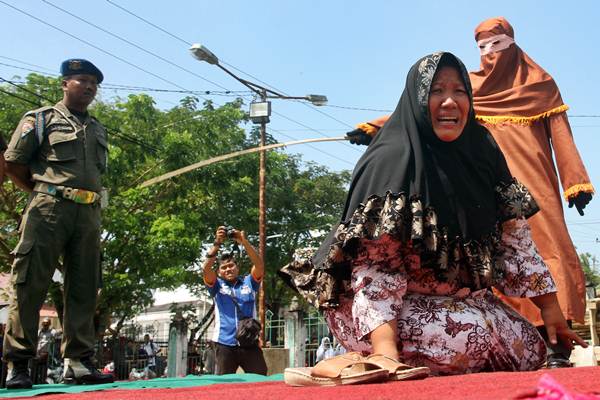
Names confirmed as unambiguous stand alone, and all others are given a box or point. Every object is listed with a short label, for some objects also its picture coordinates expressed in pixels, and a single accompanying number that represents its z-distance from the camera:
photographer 6.55
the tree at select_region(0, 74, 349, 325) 15.78
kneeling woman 2.28
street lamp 16.39
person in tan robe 4.04
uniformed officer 3.92
